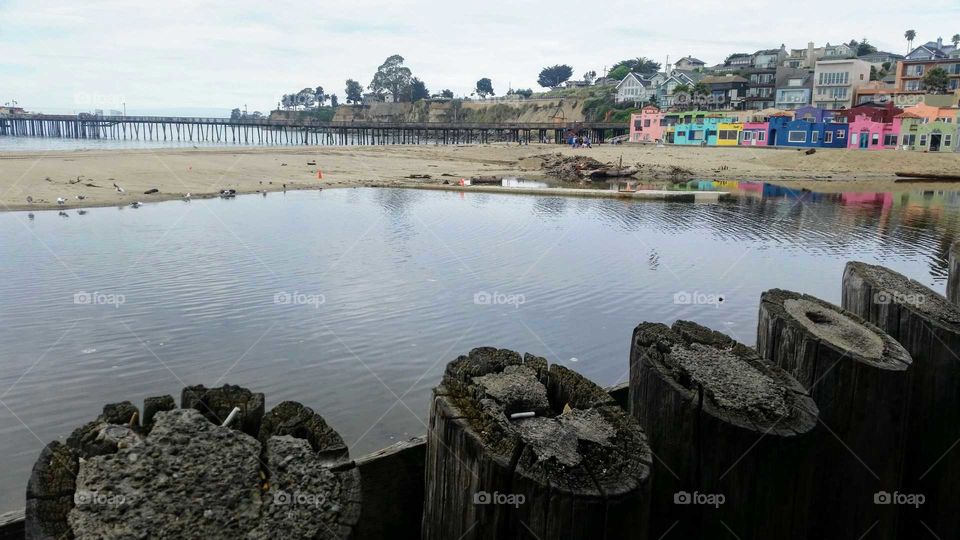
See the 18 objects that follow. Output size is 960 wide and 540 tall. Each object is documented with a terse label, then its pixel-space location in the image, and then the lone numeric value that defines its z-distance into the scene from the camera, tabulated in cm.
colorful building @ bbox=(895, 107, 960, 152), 7306
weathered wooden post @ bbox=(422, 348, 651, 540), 232
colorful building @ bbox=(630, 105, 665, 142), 10050
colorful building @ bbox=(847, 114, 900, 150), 7844
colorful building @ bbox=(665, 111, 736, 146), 9144
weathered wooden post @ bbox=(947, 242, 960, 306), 509
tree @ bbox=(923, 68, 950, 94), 9356
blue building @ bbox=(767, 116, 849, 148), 8262
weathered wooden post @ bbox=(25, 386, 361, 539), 212
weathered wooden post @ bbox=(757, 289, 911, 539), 321
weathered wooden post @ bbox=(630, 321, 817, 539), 275
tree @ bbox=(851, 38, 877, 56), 15150
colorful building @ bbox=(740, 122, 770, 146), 8650
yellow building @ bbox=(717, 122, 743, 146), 8850
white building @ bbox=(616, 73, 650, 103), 14475
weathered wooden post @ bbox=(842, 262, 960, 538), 370
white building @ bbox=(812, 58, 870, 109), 10350
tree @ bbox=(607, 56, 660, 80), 18588
